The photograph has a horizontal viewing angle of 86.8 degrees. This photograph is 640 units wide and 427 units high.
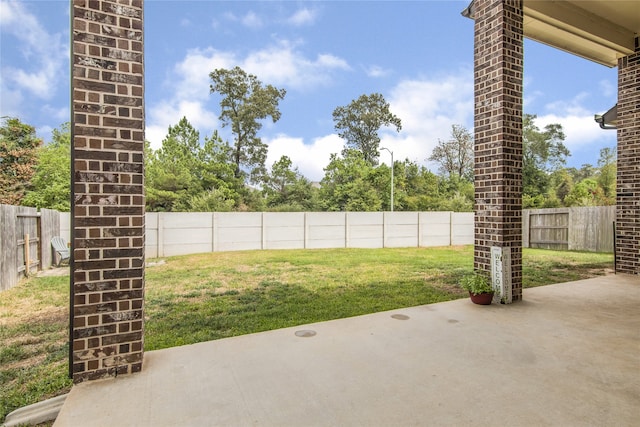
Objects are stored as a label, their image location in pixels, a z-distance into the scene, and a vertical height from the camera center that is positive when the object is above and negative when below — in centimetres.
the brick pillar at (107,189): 212 +14
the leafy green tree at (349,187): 2105 +157
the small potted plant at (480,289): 387 -89
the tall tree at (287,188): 2172 +156
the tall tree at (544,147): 2466 +481
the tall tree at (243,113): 2217 +657
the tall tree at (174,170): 1789 +234
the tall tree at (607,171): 2192 +286
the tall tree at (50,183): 1581 +136
